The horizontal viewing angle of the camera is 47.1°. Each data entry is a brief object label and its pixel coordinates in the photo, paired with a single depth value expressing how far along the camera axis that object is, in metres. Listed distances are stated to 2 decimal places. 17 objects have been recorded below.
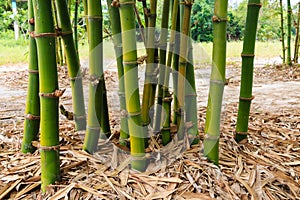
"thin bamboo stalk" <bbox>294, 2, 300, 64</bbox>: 3.99
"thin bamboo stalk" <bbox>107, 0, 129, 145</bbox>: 0.83
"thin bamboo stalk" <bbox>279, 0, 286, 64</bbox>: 3.77
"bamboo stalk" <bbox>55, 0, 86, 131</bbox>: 0.84
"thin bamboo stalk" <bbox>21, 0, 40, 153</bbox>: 0.88
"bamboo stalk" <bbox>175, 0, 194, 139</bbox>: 0.82
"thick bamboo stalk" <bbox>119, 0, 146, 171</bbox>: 0.70
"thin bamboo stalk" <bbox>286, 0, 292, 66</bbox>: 3.46
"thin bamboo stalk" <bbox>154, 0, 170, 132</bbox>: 0.87
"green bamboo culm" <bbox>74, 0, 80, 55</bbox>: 2.48
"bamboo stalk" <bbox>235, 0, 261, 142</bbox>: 0.89
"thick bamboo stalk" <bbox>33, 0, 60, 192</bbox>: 0.68
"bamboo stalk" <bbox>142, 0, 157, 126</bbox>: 0.84
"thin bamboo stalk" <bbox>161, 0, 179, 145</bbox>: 0.89
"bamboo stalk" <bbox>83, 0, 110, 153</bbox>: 0.79
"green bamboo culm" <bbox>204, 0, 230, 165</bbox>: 0.73
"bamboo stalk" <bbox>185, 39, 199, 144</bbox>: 0.89
